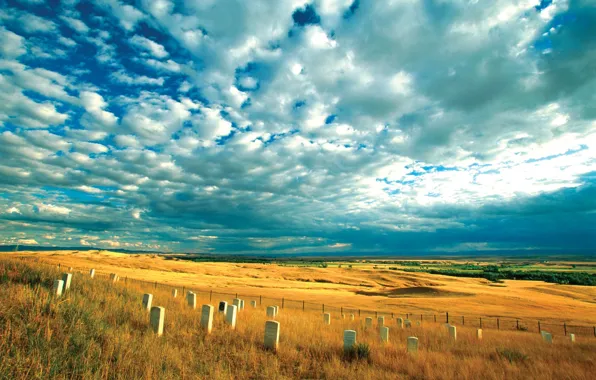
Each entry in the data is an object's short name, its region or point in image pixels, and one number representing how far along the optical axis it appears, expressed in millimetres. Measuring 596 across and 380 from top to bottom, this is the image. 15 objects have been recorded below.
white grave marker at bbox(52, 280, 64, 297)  9562
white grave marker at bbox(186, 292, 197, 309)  14014
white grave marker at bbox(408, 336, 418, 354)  10484
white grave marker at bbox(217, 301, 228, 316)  12790
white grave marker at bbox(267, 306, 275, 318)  15500
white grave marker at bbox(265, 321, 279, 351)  8773
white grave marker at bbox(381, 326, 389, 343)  12130
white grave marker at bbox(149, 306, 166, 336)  8508
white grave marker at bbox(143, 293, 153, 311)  11077
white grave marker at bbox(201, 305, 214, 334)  9758
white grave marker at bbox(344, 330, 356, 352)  9344
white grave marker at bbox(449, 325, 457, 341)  15328
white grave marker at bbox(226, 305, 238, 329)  10566
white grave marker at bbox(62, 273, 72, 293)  11077
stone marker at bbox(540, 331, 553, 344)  16178
